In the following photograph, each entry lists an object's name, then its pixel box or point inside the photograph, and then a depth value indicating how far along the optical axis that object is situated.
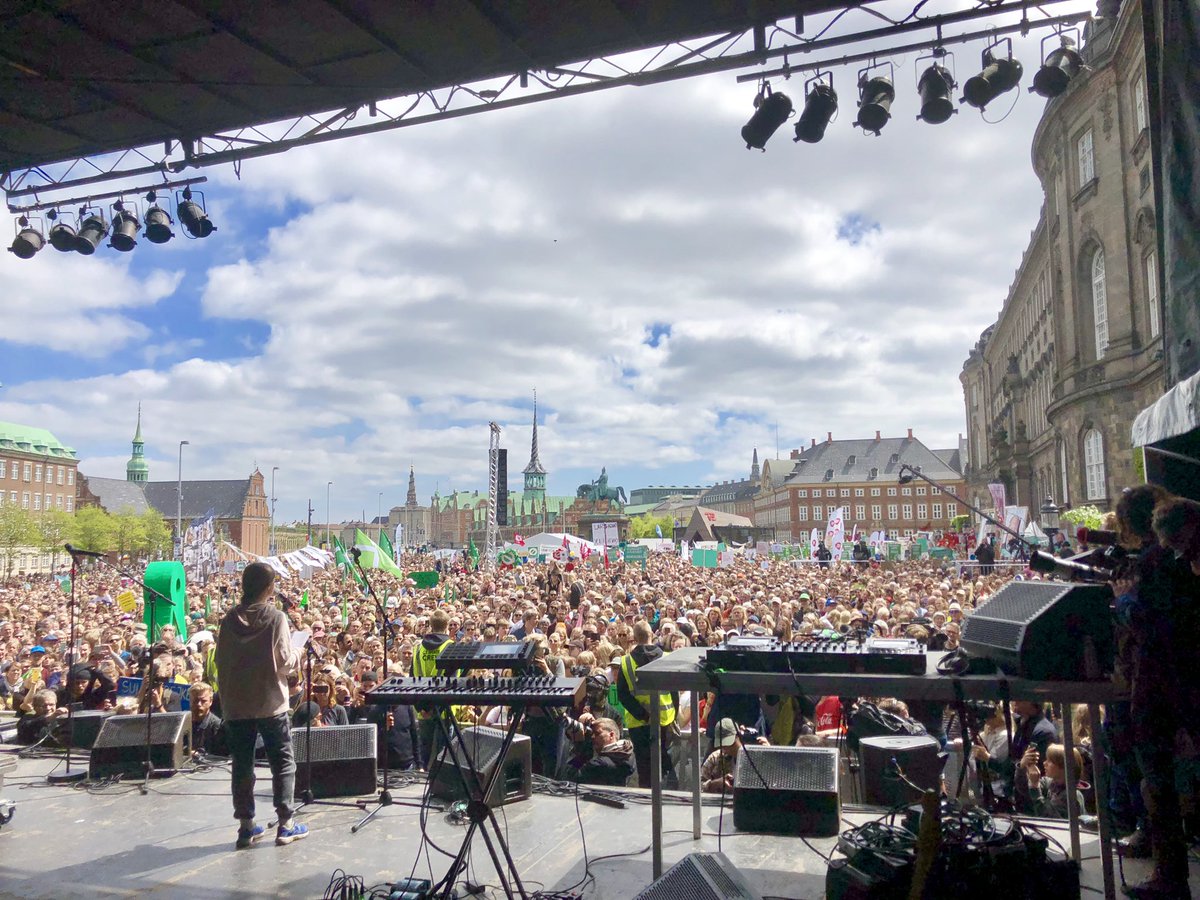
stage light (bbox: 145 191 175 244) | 9.59
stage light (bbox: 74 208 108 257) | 9.77
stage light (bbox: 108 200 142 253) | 9.71
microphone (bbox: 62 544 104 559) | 6.22
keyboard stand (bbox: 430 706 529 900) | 3.88
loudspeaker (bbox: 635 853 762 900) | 3.12
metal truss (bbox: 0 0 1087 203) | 6.57
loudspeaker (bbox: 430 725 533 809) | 5.76
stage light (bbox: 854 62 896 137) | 7.44
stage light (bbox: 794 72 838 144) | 7.39
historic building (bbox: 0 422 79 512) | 87.88
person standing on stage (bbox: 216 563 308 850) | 5.05
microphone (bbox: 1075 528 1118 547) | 3.90
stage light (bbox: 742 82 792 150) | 7.45
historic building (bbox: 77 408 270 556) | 110.31
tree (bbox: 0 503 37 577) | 66.06
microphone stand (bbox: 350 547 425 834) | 5.56
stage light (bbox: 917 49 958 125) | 7.36
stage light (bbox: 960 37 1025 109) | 7.22
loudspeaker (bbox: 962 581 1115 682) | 3.57
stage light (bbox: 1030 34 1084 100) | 7.05
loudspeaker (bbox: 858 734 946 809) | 5.45
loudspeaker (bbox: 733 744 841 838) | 5.00
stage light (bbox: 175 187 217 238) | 9.56
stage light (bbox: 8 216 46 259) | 9.76
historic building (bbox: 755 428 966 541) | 101.62
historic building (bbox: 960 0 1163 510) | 24.22
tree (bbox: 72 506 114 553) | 77.69
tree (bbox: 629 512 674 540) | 137.38
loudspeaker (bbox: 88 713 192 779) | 6.69
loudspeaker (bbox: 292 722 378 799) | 6.07
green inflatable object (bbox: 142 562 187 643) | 10.40
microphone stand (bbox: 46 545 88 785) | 6.73
